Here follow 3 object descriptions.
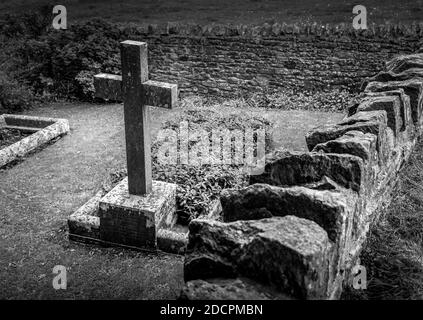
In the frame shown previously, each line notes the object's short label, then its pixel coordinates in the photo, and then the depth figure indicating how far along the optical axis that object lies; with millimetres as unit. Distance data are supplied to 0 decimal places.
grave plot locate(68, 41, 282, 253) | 4789
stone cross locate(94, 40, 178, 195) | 4707
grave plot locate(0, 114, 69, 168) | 7645
